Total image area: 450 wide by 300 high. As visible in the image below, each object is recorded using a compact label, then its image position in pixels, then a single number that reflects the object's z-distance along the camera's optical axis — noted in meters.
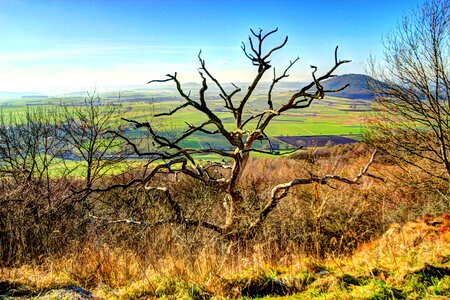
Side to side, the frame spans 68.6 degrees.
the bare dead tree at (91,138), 14.44
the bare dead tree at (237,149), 6.86
